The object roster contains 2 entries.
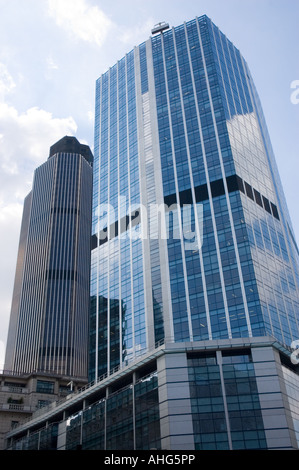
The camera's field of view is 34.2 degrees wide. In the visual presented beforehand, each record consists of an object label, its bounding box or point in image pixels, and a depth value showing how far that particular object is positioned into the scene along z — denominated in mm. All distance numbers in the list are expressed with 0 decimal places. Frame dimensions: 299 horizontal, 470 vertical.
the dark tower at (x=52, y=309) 169875
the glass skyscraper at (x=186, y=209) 99562
